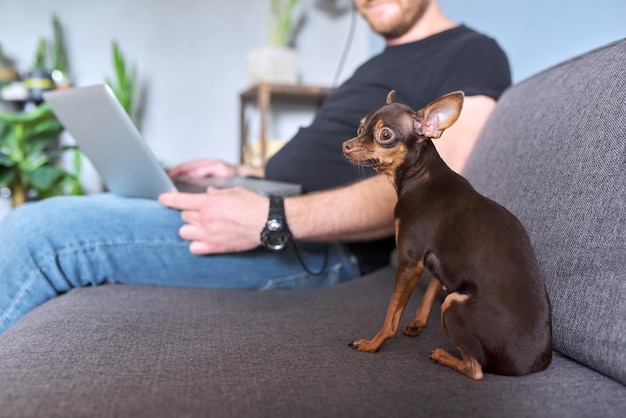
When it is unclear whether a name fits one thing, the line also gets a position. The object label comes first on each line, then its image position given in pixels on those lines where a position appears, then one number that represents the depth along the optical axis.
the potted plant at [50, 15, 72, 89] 2.74
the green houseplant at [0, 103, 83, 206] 2.50
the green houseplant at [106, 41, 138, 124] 2.70
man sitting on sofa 1.01
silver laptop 1.00
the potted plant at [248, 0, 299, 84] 2.69
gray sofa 0.53
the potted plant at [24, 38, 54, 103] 2.60
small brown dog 0.57
